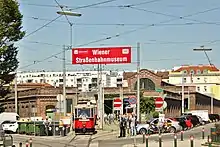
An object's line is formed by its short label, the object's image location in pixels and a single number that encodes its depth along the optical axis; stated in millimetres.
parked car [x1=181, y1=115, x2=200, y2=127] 67162
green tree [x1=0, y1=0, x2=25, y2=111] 31203
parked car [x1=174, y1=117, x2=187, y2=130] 59738
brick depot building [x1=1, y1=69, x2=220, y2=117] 85375
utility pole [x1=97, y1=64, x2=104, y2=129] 53906
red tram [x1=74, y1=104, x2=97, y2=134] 50125
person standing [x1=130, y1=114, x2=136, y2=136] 45097
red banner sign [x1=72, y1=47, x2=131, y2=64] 47675
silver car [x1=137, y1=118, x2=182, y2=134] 49500
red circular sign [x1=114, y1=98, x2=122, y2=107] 42272
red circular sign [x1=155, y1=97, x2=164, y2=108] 30078
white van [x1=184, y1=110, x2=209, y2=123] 81000
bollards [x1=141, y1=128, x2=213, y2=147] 30484
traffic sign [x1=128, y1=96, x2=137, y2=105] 41444
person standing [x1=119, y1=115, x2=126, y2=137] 45031
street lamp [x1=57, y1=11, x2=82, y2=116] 28812
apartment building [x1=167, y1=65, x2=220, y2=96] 150375
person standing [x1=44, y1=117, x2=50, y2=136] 51028
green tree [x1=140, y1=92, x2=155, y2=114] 85938
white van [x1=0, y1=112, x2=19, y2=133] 58006
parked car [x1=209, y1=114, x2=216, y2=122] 90688
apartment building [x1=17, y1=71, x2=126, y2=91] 153125
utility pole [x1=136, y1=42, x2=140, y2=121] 50938
